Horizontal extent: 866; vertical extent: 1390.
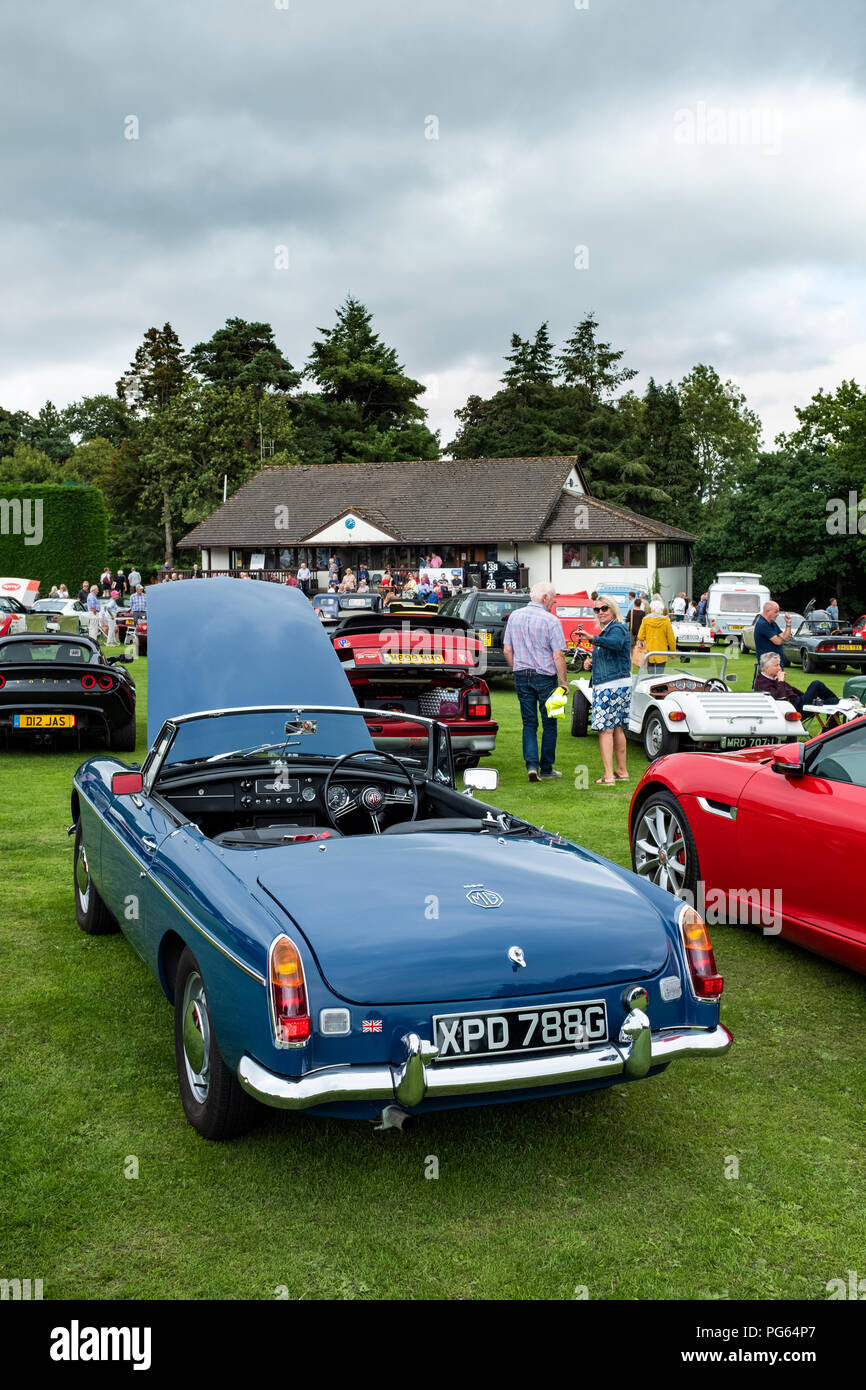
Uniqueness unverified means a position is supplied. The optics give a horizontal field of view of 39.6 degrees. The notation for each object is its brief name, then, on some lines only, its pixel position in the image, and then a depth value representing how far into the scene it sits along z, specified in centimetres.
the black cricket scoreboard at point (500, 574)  5309
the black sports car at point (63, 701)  1253
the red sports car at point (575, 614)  2639
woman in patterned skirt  1102
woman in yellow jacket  1445
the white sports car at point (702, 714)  1133
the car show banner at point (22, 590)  3903
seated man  1266
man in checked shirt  1098
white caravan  3972
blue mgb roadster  341
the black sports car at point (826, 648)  2794
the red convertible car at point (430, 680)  1106
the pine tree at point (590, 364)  8444
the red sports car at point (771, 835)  539
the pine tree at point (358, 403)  7975
